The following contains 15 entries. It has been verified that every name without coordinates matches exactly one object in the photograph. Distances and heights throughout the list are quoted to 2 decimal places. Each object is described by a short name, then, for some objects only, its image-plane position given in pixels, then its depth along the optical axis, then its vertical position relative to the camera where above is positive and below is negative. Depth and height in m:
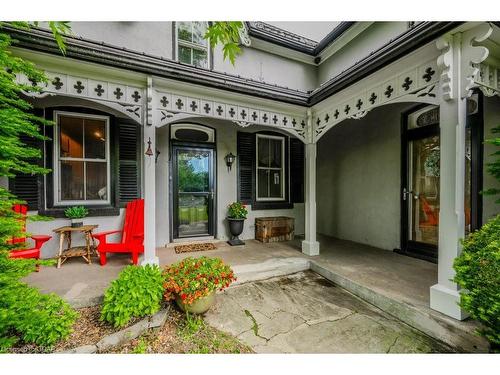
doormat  4.34 -1.23
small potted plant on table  3.75 -0.48
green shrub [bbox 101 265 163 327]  2.11 -1.07
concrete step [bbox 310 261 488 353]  1.95 -1.34
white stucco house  2.37 +1.00
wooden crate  5.20 -1.00
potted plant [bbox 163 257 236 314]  2.25 -0.99
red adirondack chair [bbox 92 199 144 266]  3.43 -0.80
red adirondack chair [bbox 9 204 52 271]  2.85 -0.84
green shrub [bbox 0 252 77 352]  1.70 -1.03
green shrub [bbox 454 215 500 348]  1.65 -0.73
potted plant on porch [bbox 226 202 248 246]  4.96 -0.75
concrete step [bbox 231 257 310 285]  3.36 -1.30
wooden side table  3.36 -1.01
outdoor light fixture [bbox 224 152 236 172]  5.17 +0.63
